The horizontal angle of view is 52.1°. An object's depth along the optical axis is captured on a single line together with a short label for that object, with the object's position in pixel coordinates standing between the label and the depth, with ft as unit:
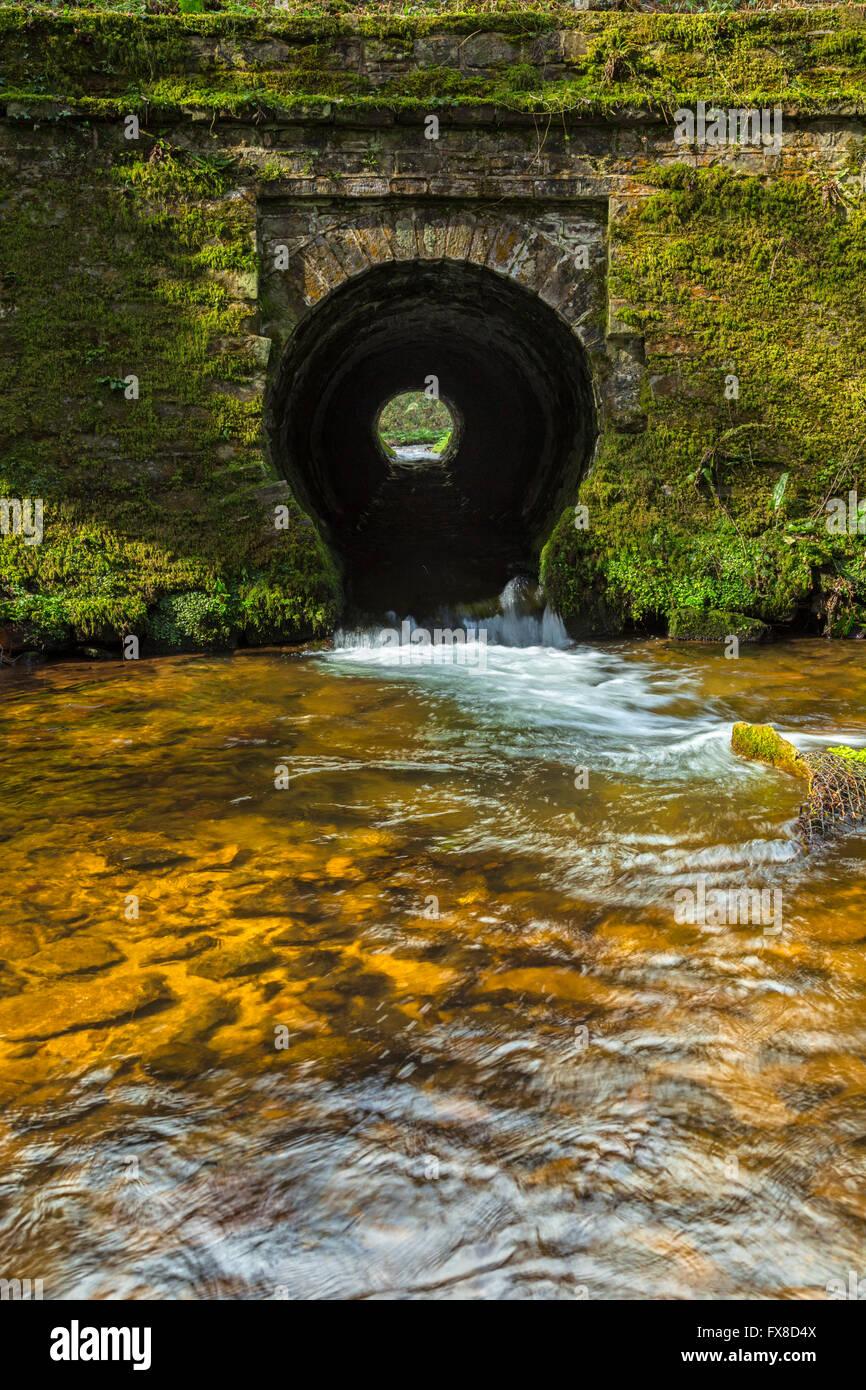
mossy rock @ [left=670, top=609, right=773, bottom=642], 26.61
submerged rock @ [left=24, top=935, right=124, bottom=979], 9.77
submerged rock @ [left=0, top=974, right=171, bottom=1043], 8.75
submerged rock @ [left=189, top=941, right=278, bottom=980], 9.68
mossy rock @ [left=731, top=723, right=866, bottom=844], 13.20
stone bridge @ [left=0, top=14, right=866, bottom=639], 24.30
